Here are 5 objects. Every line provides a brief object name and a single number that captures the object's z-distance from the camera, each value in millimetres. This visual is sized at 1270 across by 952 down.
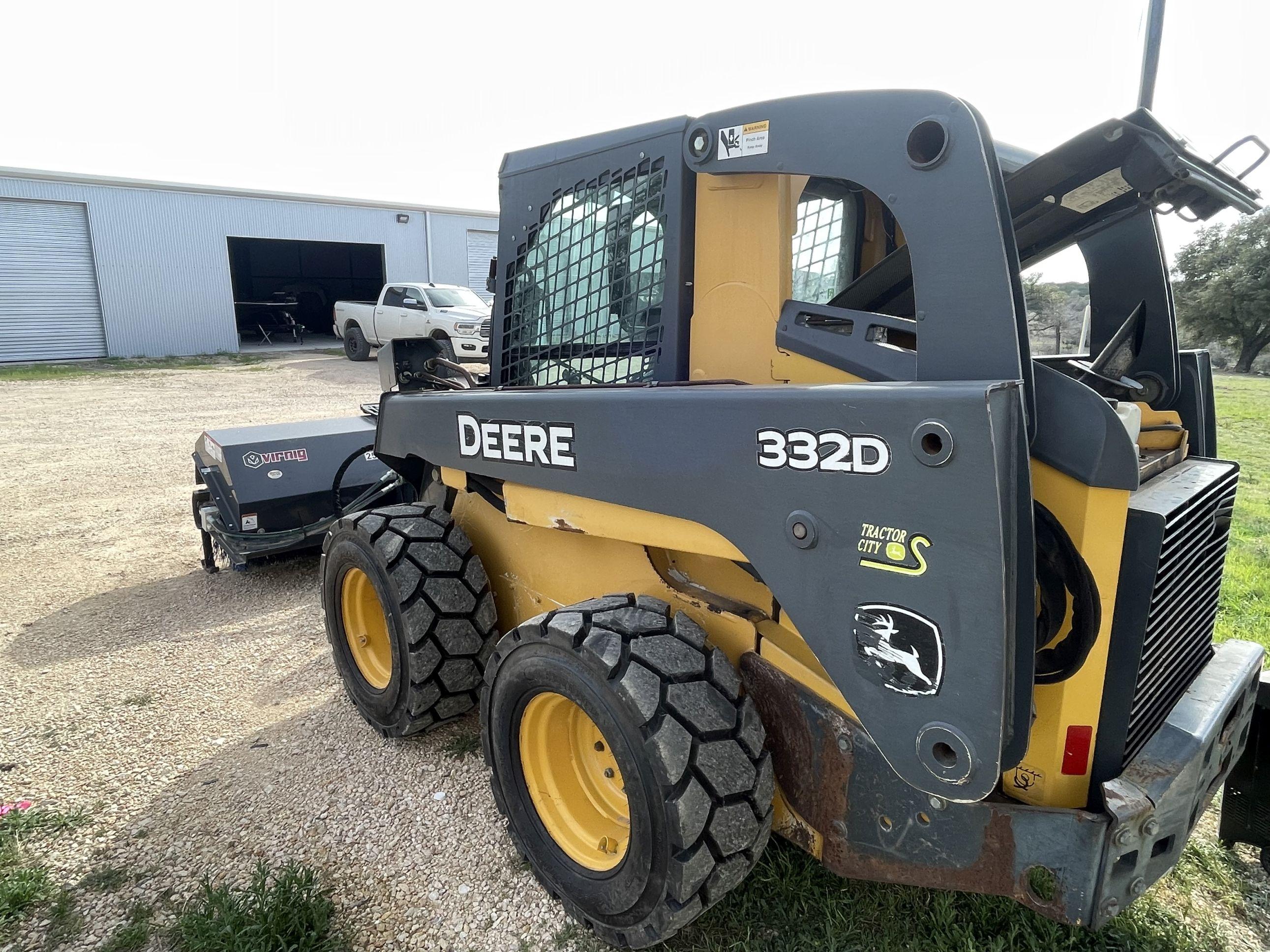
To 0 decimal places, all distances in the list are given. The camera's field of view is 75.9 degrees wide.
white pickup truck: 15617
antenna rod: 2131
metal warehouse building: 19062
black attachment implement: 4723
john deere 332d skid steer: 1528
